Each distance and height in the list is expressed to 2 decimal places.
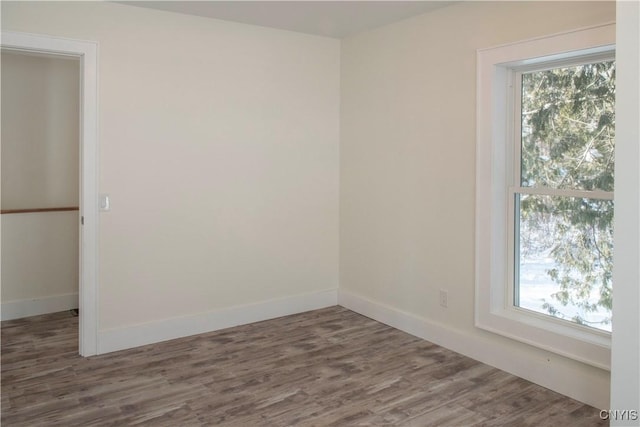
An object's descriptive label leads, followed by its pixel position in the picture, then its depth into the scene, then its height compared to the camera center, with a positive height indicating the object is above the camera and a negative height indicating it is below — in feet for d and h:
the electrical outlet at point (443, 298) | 12.37 -2.27
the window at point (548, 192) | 9.62 +0.23
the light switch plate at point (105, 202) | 11.76 -0.03
